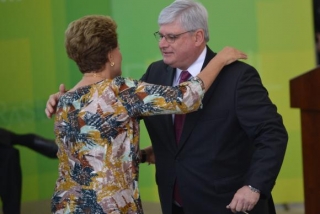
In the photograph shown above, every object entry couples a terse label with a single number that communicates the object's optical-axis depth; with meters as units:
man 6.09
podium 8.41
